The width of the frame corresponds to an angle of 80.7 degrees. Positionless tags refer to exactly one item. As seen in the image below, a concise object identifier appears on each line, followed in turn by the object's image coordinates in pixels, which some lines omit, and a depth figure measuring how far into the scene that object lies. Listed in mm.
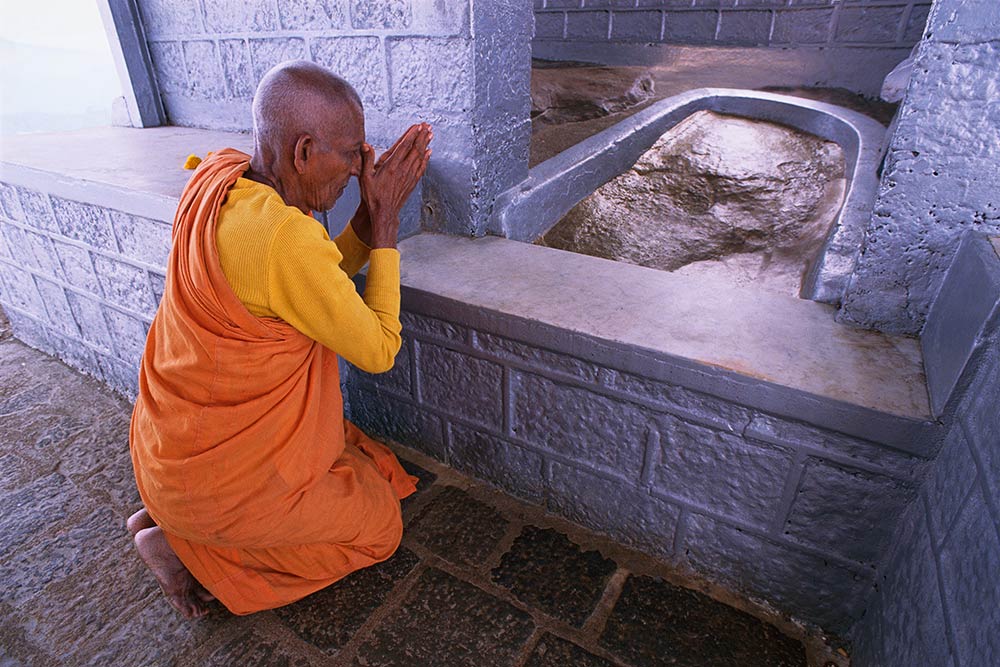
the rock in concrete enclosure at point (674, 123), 2406
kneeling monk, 1400
